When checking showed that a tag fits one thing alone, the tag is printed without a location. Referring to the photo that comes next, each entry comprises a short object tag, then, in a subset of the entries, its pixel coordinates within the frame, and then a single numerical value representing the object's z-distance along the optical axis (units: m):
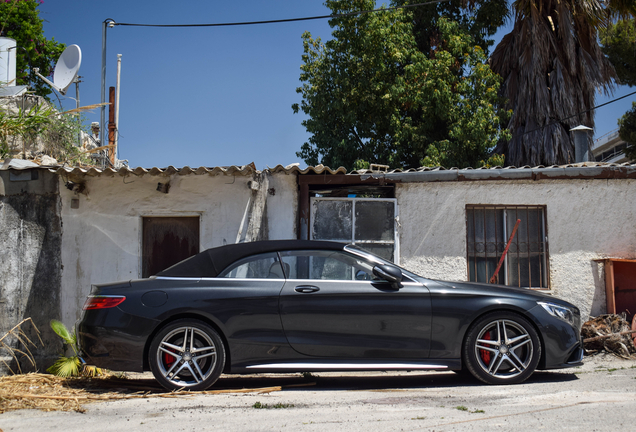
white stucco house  7.79
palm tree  15.20
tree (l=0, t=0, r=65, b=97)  21.31
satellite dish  10.71
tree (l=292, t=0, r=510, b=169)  14.14
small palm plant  6.54
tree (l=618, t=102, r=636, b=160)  19.31
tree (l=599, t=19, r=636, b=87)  18.82
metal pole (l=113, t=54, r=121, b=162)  18.17
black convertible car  4.98
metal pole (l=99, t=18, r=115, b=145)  15.76
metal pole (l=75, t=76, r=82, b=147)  10.12
